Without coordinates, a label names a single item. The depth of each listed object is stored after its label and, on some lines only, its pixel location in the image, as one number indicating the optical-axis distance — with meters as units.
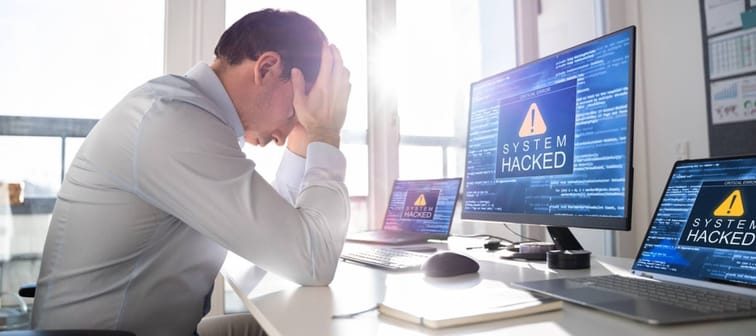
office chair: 0.65
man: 0.84
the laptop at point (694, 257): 0.64
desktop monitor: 0.98
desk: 0.57
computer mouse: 0.96
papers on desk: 0.60
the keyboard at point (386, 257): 1.09
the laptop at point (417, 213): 1.78
